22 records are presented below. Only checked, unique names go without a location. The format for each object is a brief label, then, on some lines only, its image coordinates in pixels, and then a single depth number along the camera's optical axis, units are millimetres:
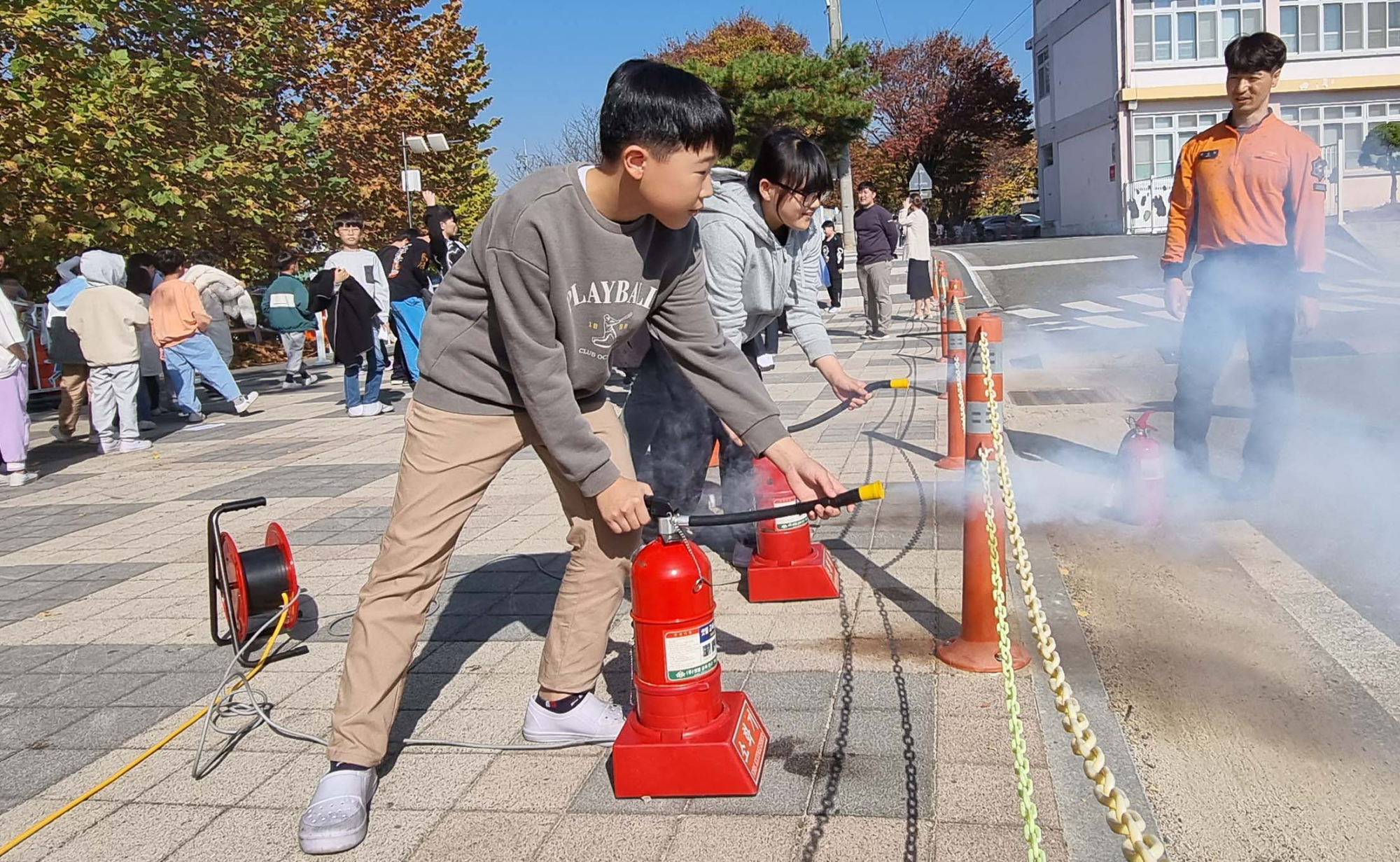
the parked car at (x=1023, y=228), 43344
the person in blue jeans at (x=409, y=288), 10078
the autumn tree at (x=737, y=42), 40375
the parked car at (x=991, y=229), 43156
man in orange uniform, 4328
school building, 34094
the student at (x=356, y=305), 9508
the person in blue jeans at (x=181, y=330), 9523
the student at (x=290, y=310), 12680
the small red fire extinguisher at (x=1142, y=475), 4402
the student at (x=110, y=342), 8344
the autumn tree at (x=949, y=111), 46750
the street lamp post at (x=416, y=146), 17234
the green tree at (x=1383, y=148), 32272
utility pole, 23109
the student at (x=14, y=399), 6934
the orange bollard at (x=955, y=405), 5551
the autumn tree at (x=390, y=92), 21641
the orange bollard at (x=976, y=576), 3023
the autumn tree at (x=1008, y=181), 55781
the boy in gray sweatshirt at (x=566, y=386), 2268
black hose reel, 3537
